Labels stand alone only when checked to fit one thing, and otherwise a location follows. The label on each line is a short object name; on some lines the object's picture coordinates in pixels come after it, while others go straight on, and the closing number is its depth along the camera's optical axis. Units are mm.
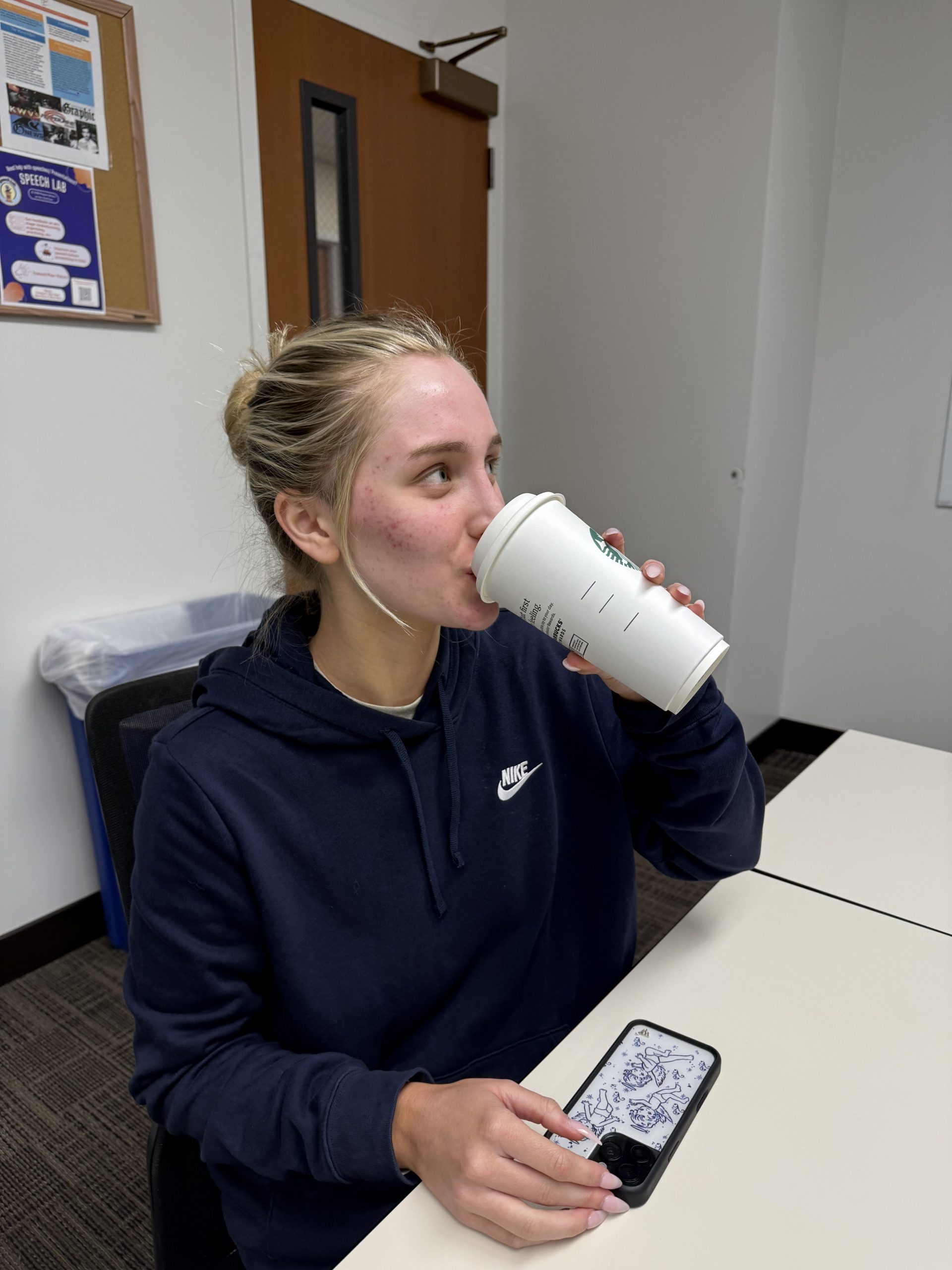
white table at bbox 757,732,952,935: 959
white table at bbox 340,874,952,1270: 571
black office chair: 782
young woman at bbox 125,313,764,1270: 710
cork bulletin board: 1835
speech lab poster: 1730
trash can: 1850
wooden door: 2217
